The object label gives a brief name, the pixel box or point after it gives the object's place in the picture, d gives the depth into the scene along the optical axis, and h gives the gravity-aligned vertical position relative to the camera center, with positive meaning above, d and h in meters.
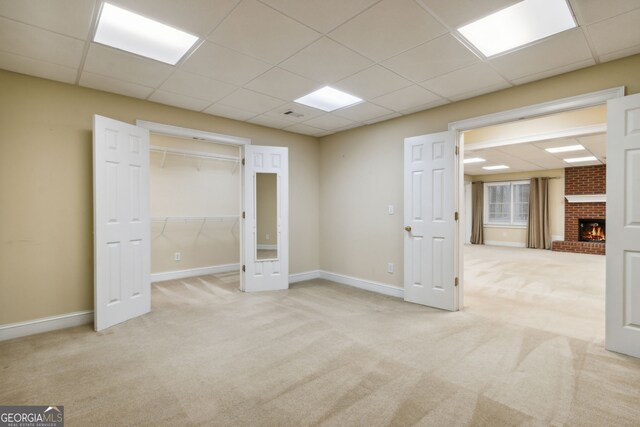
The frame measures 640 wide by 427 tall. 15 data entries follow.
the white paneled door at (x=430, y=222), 3.70 -0.12
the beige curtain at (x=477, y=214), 11.19 -0.08
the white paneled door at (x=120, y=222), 3.10 -0.11
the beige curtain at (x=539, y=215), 9.73 -0.10
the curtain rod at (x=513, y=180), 9.70 +1.12
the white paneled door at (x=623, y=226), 2.51 -0.12
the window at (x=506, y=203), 10.54 +0.32
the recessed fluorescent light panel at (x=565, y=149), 6.46 +1.39
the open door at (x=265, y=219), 4.59 -0.11
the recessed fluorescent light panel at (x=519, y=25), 2.03 +1.36
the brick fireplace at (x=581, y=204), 8.83 +0.24
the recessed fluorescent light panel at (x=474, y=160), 7.86 +1.38
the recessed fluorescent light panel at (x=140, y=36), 2.15 +1.36
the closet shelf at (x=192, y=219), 5.41 -0.13
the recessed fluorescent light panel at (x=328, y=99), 3.53 +1.38
